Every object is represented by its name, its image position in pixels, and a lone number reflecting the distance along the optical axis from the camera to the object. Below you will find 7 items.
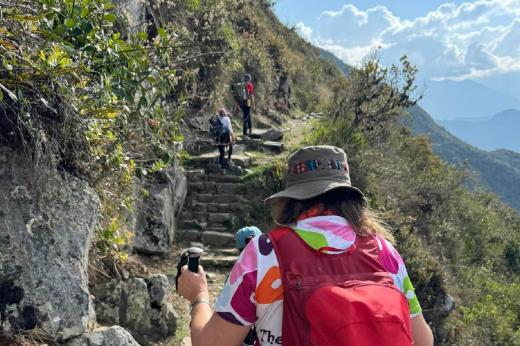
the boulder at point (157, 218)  8.04
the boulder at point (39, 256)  3.28
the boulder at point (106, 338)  3.55
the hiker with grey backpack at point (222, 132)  11.33
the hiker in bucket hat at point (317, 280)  1.48
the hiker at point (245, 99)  13.99
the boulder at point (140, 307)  4.70
